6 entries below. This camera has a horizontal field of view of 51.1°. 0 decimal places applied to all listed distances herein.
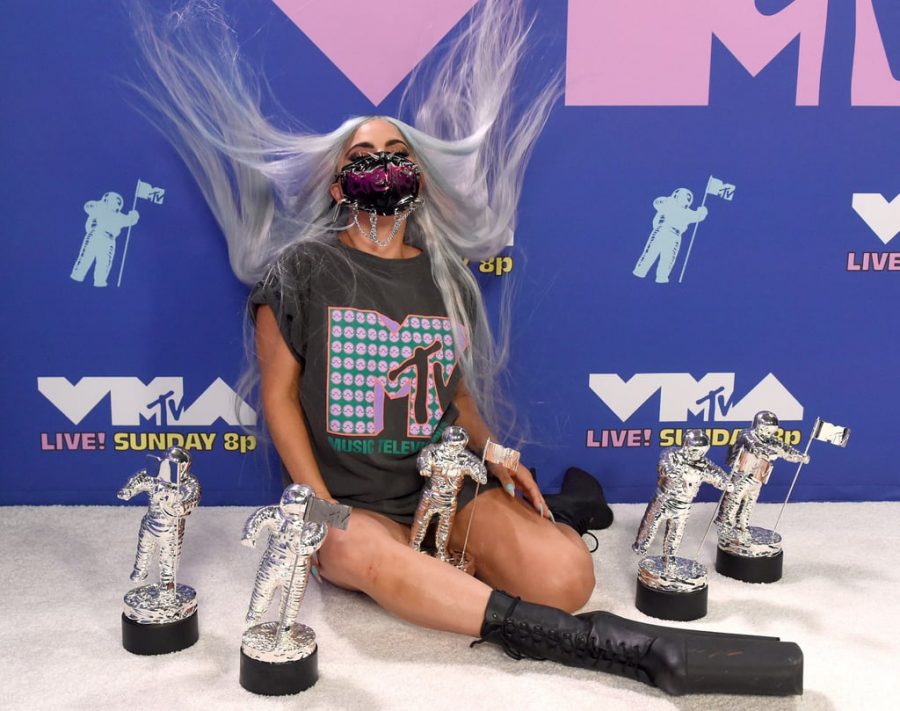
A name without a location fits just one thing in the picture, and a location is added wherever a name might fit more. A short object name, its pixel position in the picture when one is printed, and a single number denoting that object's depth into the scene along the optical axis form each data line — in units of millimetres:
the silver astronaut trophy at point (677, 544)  1552
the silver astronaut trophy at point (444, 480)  1583
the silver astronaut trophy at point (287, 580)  1307
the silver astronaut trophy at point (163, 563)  1404
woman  1640
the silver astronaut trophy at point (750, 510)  1693
